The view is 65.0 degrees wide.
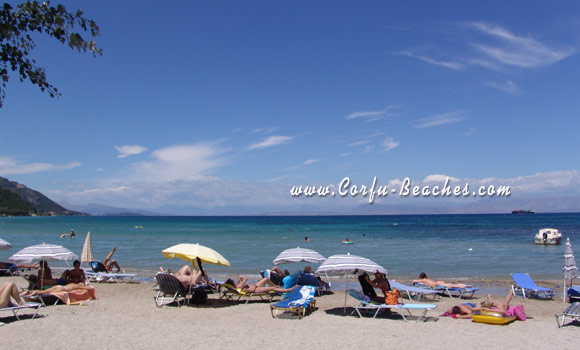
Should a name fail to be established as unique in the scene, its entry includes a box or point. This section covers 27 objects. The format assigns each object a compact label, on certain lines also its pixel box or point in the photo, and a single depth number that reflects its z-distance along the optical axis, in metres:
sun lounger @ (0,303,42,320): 8.40
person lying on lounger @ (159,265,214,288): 11.07
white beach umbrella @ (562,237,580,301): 12.42
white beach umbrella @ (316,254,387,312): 9.78
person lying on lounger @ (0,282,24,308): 8.44
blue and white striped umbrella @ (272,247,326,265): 13.71
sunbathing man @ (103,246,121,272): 16.62
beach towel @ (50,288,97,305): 10.62
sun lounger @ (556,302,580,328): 8.88
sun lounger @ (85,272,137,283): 15.24
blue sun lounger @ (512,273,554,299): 13.28
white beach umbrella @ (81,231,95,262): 18.12
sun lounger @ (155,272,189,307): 10.66
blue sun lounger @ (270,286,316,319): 9.77
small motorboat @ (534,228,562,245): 35.83
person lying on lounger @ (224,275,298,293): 11.63
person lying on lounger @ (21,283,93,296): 10.41
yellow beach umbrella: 10.60
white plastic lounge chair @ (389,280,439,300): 11.44
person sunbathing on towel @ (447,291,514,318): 9.52
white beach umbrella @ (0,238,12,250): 16.93
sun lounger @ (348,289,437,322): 9.48
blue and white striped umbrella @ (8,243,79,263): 11.91
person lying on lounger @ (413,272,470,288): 13.55
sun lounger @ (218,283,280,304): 11.41
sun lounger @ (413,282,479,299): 13.43
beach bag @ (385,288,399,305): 9.95
